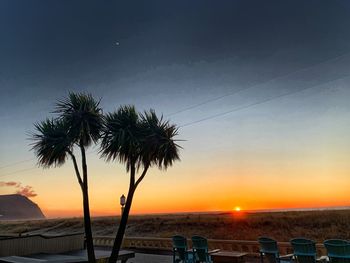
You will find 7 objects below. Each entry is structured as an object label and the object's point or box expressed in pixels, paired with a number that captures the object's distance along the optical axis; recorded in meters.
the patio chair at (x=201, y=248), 9.16
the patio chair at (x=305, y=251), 7.46
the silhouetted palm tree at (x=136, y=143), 11.36
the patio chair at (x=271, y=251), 8.12
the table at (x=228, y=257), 8.70
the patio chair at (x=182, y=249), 9.58
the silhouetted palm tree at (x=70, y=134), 11.27
